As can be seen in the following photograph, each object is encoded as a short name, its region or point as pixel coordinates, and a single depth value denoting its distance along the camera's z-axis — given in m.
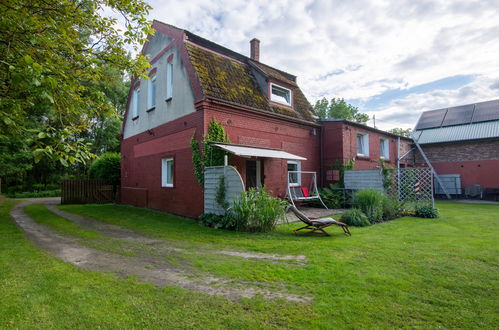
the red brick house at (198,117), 10.77
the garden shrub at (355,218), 8.90
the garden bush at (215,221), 8.43
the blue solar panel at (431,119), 24.07
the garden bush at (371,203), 9.74
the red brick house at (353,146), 14.81
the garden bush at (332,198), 13.37
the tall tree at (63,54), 4.44
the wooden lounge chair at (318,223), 7.36
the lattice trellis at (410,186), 11.55
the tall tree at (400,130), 60.58
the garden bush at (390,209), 10.52
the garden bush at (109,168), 19.50
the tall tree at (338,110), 49.00
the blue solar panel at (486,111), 21.16
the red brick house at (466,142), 19.38
